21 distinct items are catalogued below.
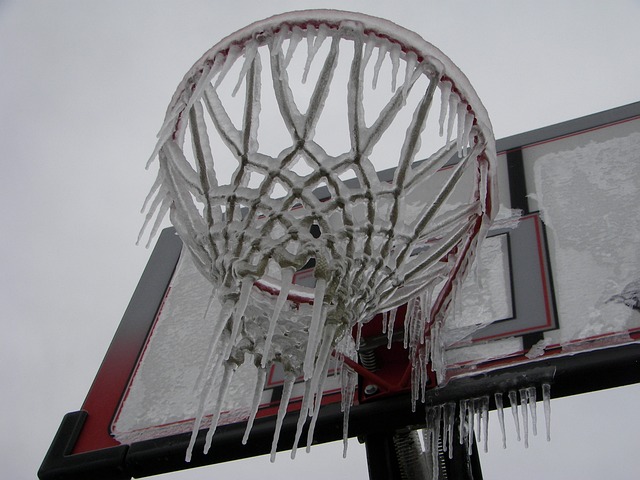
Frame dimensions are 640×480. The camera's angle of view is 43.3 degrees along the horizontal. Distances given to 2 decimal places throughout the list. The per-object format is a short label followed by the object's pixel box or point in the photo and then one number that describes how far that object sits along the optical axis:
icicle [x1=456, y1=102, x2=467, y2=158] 2.40
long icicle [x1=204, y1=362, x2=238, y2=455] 2.30
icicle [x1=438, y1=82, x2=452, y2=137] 2.36
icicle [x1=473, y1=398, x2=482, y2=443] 2.69
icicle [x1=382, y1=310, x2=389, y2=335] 2.88
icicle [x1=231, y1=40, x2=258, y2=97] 2.35
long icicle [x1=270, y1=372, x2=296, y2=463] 2.29
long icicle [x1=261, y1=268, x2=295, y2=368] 2.25
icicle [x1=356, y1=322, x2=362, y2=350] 2.87
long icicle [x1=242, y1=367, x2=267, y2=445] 2.36
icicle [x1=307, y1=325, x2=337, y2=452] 2.27
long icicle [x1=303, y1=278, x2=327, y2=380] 2.21
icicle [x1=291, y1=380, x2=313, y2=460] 2.22
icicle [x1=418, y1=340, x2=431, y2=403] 2.75
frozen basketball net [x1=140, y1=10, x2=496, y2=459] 2.30
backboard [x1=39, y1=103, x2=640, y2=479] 2.76
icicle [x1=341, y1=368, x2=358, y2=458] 2.78
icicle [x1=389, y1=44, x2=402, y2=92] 2.30
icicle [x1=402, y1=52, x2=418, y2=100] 2.30
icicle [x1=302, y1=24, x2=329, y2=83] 2.27
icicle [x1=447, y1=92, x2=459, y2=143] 2.38
